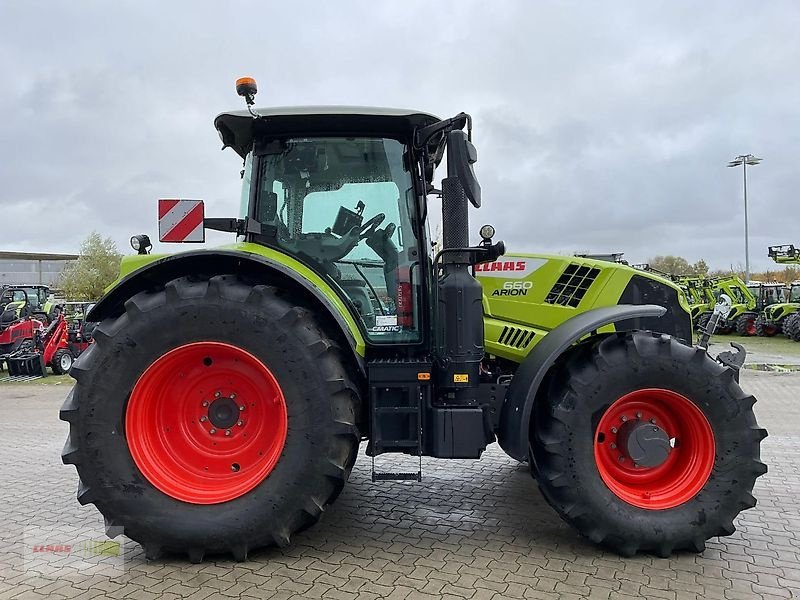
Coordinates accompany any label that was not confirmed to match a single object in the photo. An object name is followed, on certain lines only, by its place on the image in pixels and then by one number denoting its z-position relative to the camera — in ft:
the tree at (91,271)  115.44
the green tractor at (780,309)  70.69
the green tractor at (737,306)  73.67
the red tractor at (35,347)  44.21
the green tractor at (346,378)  10.98
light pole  84.74
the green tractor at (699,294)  70.90
